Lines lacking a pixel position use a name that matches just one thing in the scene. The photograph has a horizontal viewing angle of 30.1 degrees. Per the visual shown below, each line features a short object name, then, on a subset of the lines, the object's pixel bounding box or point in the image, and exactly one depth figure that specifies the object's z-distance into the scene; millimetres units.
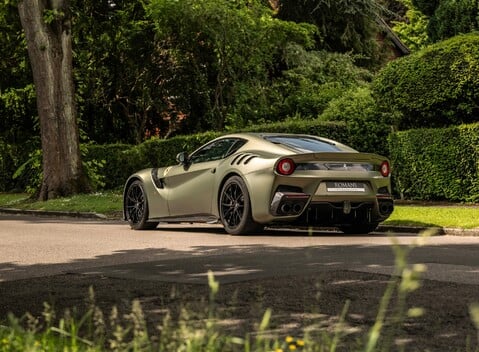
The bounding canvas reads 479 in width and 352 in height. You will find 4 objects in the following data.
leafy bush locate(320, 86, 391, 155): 22578
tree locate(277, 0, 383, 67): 35938
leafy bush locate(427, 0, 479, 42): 24734
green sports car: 12164
